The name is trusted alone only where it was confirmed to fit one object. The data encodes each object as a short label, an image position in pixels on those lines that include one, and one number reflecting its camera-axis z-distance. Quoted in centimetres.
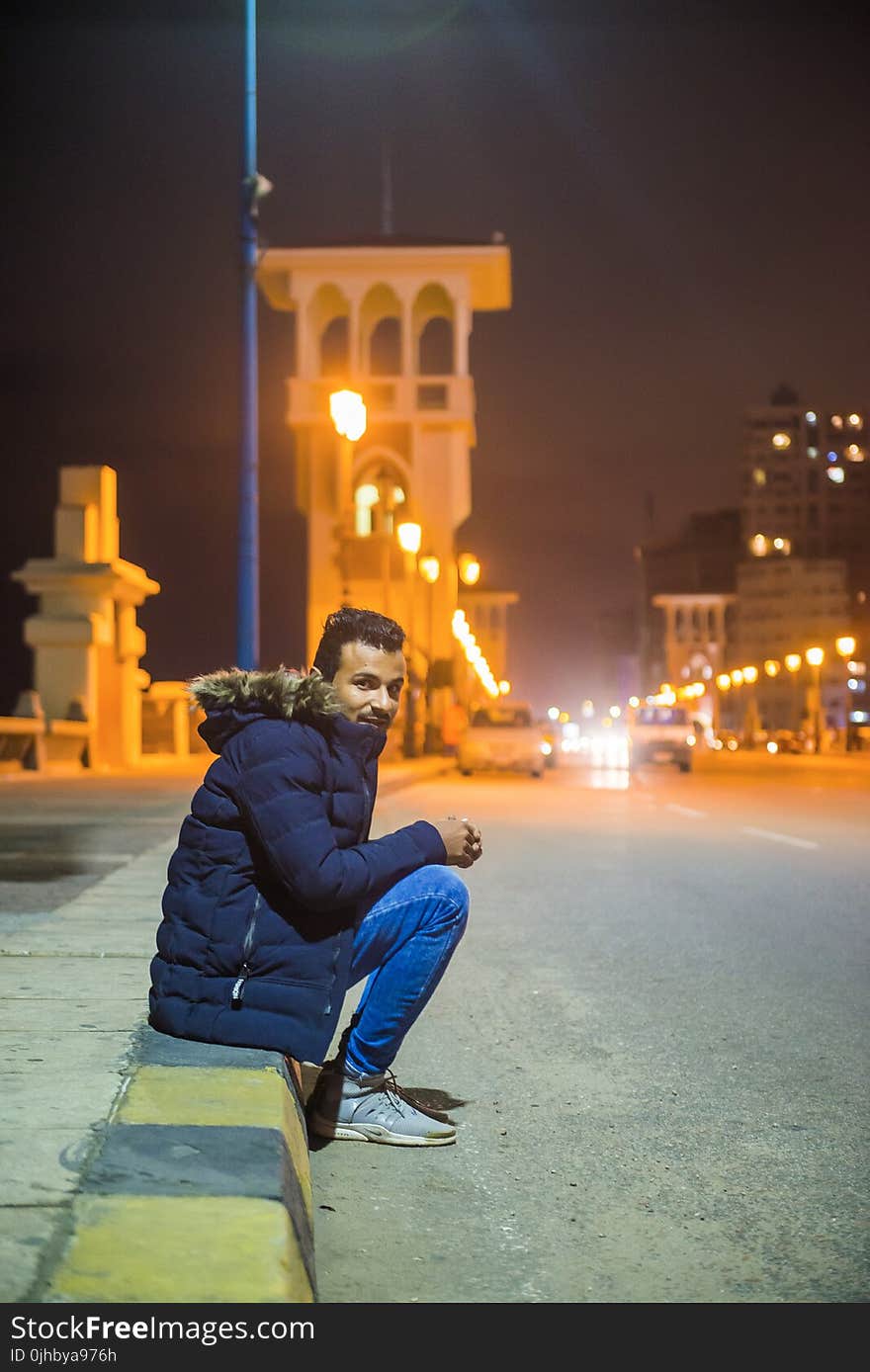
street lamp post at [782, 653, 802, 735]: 8225
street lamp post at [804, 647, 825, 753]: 7169
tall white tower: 7344
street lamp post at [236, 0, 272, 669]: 1747
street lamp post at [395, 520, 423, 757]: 3425
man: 400
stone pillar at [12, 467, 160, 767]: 2720
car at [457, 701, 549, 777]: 3325
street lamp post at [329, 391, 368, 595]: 2225
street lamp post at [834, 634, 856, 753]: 6616
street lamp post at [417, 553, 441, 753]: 4141
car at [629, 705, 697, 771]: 3962
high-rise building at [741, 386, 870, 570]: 19000
